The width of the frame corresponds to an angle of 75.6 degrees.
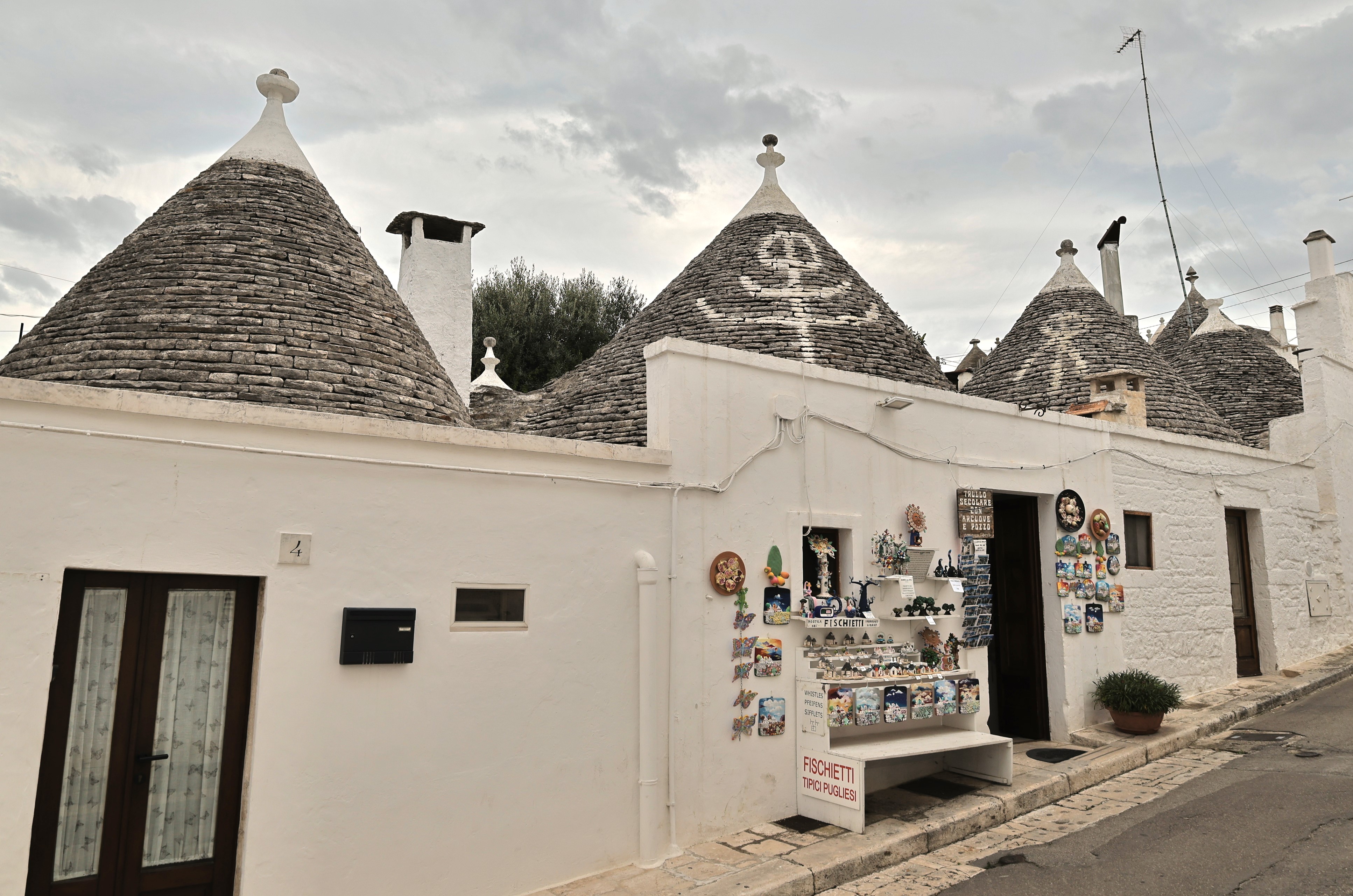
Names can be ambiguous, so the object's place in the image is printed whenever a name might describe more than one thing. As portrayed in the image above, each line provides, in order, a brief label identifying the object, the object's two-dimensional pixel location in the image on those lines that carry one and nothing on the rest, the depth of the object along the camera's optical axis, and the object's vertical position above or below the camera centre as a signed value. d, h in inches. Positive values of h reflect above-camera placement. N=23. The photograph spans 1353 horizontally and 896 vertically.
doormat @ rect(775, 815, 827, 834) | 234.7 -64.8
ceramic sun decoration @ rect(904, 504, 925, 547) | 283.3 +20.0
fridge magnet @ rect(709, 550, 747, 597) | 233.5 +2.7
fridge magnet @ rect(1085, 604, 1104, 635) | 338.6 -12.1
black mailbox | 179.0 -11.5
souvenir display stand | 236.2 -44.8
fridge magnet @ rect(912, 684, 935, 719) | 255.0 -33.7
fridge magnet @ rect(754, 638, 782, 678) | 240.1 -20.0
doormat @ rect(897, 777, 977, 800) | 266.7 -62.4
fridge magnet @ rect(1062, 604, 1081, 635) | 329.7 -11.9
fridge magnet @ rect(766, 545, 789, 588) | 246.1 +4.2
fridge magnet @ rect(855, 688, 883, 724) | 242.8 -33.5
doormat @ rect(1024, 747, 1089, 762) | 303.6 -58.6
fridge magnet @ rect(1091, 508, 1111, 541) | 343.3 +24.7
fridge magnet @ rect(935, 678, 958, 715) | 261.7 -33.4
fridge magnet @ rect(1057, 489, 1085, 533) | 332.8 +28.8
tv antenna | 703.7 +367.2
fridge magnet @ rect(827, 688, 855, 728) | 237.6 -33.2
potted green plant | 321.1 -41.1
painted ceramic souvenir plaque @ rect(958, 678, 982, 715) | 269.6 -33.8
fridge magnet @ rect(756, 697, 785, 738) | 238.7 -36.1
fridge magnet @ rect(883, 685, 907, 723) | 247.4 -33.6
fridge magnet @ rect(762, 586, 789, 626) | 243.4 -6.5
